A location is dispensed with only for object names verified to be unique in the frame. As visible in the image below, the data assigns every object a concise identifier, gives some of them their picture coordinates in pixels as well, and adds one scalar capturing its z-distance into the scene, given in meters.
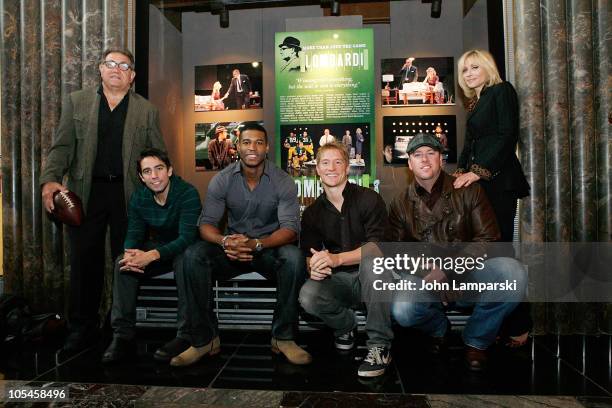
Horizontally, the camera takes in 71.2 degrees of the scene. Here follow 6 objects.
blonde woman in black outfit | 2.51
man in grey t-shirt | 2.35
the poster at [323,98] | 4.39
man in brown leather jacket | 2.18
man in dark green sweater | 2.42
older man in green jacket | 2.67
